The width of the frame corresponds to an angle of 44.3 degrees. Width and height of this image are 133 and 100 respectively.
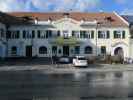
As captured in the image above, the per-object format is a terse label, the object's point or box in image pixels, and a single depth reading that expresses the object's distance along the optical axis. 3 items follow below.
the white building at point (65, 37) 29.66
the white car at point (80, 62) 23.39
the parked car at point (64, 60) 25.85
